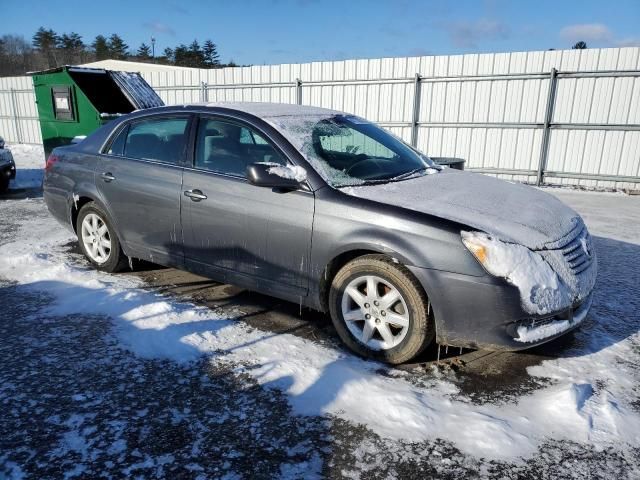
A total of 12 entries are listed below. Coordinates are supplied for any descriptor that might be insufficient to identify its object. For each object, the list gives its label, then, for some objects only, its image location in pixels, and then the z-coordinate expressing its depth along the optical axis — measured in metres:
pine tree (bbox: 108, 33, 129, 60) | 69.25
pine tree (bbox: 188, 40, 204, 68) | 69.62
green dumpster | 10.10
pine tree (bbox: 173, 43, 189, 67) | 70.16
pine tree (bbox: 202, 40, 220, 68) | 71.75
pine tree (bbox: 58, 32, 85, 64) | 68.81
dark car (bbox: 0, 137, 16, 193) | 9.20
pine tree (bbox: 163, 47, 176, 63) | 73.66
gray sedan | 2.85
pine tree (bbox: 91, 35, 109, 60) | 69.00
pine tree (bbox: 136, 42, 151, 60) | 75.44
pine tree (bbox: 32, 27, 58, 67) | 69.38
